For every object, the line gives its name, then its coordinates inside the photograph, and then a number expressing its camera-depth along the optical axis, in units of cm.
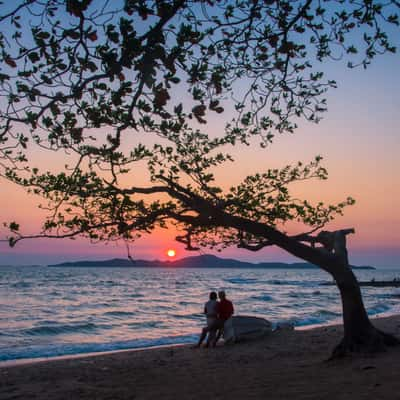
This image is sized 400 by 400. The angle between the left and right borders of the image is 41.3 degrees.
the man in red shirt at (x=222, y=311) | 1819
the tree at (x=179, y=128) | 597
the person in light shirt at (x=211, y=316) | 1805
